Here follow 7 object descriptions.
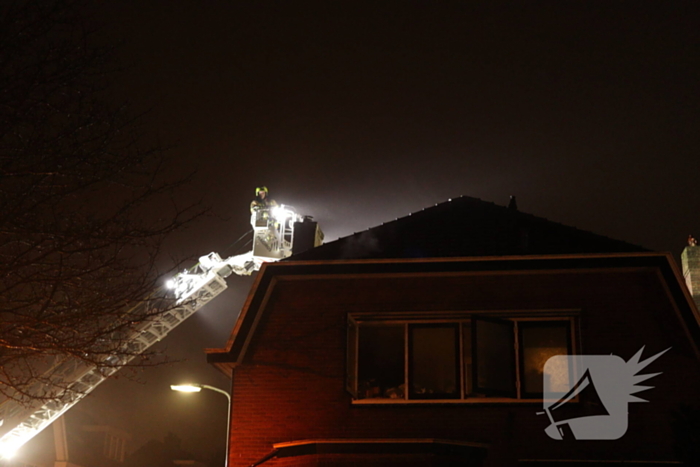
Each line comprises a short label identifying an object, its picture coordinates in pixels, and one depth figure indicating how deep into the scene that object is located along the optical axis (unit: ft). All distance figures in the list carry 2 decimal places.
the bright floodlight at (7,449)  78.43
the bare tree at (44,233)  32.50
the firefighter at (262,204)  87.92
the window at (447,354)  42.80
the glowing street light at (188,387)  51.08
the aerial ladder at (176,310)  77.61
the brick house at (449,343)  41.50
